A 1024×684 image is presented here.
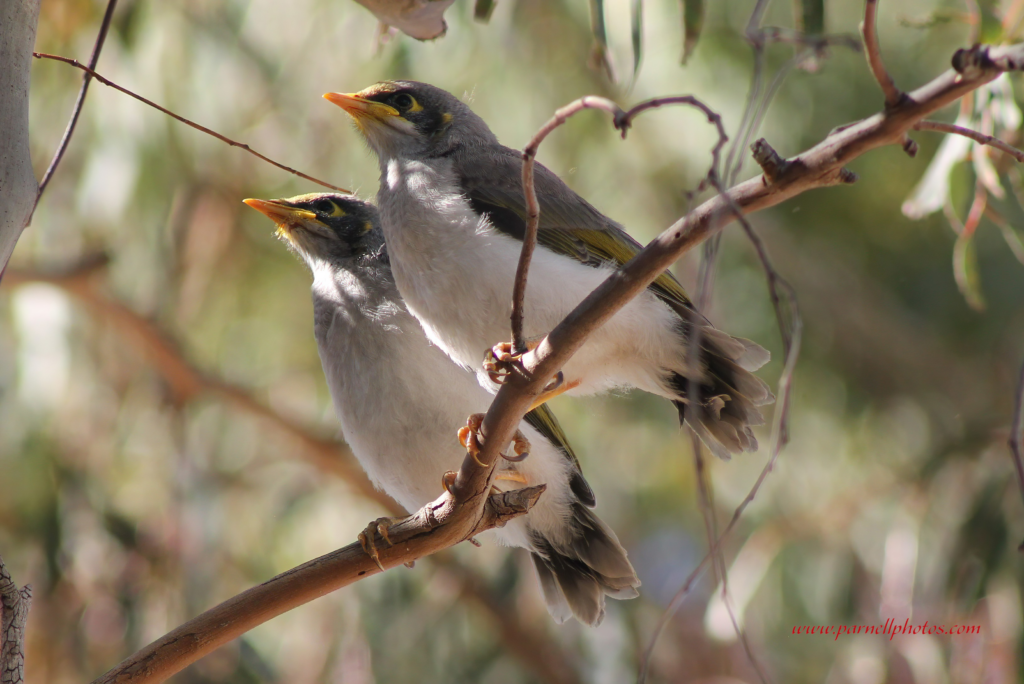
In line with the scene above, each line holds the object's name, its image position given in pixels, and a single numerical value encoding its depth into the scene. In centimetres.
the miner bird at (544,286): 555
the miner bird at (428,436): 670
